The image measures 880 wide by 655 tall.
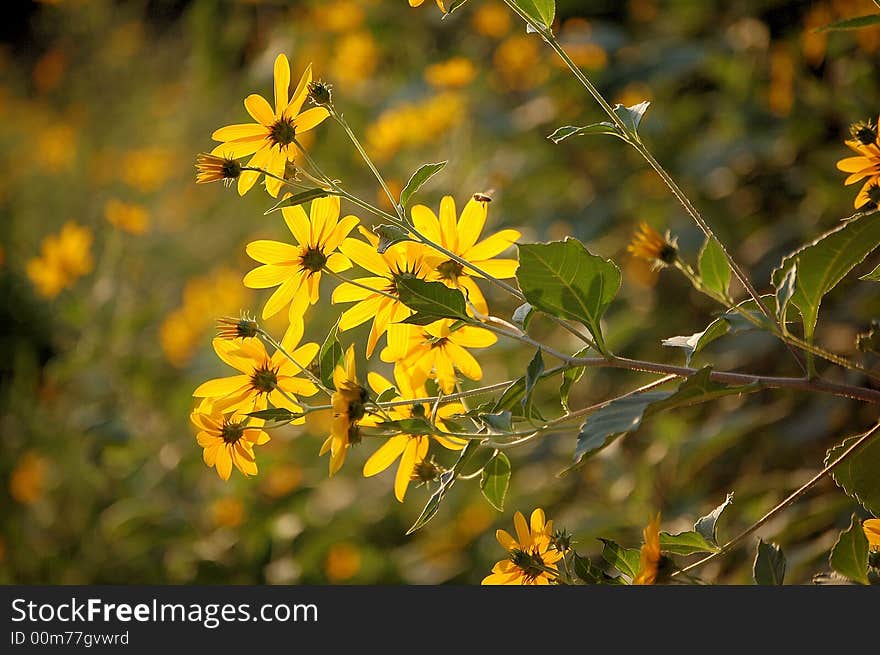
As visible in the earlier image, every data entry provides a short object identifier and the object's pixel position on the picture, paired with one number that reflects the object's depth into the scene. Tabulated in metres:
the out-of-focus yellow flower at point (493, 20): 4.90
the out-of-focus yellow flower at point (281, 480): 4.50
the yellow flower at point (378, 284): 2.61
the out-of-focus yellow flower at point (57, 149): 9.53
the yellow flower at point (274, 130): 2.62
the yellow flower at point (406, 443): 2.62
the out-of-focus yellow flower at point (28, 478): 4.93
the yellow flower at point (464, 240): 2.64
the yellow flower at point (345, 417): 2.56
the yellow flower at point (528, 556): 2.61
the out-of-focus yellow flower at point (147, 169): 7.22
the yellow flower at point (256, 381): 2.62
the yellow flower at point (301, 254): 2.63
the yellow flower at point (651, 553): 2.52
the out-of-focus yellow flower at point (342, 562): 4.01
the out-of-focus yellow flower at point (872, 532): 2.60
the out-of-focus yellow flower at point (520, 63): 4.81
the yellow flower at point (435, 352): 2.63
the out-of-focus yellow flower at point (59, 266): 4.85
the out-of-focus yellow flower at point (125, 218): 4.71
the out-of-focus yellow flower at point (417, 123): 4.56
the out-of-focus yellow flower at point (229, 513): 4.02
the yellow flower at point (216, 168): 2.64
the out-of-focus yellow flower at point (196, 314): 5.27
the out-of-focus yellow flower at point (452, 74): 4.29
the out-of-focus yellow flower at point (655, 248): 2.58
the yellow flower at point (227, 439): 2.61
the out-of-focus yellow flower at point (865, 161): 2.61
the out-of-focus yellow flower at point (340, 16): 5.27
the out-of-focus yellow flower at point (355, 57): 5.40
